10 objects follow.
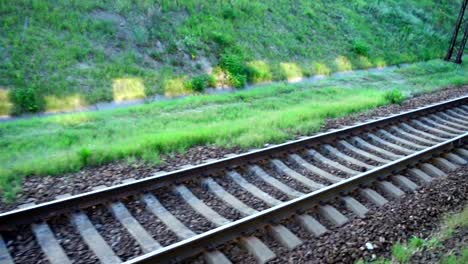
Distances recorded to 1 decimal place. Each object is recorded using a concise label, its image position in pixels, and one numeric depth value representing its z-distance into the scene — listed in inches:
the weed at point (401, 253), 199.6
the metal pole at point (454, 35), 810.5
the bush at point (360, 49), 743.7
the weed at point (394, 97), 489.4
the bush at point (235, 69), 545.4
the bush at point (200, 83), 511.2
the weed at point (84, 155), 281.4
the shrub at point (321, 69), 647.8
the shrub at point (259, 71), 569.9
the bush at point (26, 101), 399.5
